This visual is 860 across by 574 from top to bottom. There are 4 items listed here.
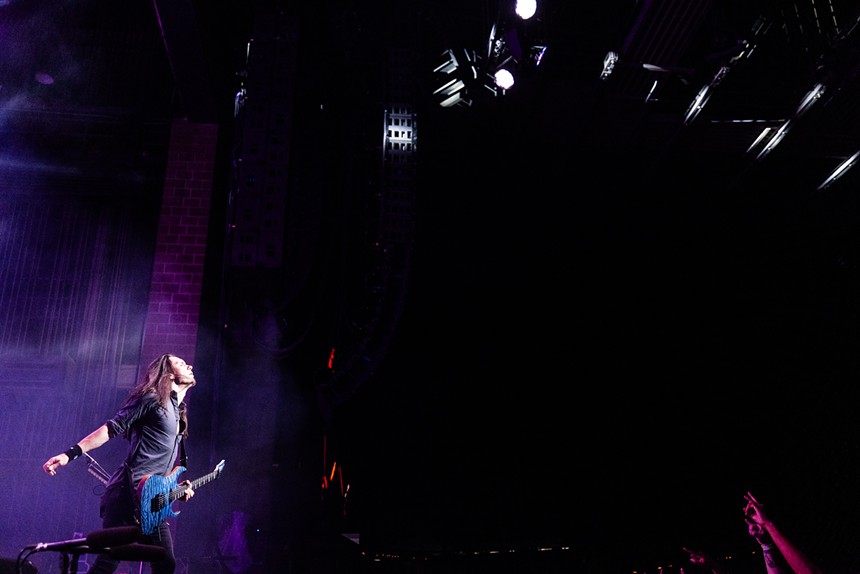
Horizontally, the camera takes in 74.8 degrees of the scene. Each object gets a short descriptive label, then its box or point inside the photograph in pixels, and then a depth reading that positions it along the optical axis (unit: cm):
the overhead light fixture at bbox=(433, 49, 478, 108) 423
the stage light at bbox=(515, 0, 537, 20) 377
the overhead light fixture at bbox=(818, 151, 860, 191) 496
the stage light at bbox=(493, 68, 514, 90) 412
